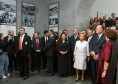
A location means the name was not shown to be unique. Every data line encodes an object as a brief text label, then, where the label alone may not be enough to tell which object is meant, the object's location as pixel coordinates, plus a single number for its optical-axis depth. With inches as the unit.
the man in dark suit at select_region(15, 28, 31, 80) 131.5
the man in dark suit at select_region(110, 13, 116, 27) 186.0
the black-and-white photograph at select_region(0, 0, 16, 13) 168.2
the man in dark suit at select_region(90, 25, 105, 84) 109.0
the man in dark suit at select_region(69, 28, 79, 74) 140.0
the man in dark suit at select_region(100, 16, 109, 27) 188.3
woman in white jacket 124.7
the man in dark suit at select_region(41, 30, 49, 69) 156.5
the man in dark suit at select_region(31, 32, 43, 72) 151.2
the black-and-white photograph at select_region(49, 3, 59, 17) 197.0
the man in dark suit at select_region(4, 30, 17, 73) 143.4
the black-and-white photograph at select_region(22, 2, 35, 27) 188.0
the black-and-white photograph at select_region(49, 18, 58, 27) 197.3
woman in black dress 136.9
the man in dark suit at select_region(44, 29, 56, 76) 142.1
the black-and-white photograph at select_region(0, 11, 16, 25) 167.7
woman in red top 84.3
